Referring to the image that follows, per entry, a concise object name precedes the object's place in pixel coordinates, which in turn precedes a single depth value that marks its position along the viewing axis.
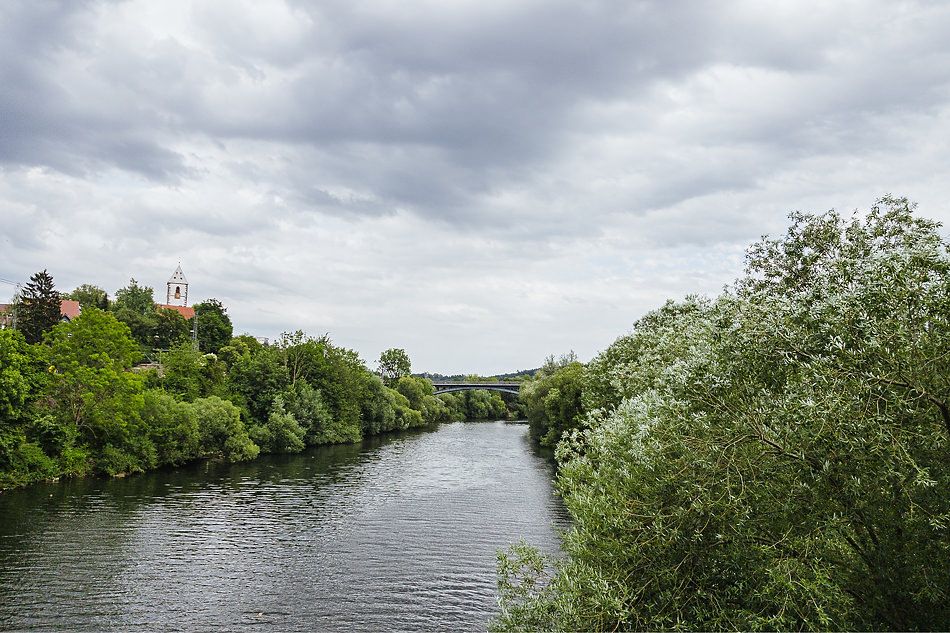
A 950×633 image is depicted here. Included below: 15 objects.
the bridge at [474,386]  137.43
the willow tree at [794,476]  8.90
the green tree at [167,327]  107.25
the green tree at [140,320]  104.50
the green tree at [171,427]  50.91
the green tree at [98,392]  44.91
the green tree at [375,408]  89.94
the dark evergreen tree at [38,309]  74.69
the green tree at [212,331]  111.38
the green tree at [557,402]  64.81
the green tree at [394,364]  136.88
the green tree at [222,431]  55.56
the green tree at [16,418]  38.25
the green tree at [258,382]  71.25
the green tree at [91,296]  112.81
